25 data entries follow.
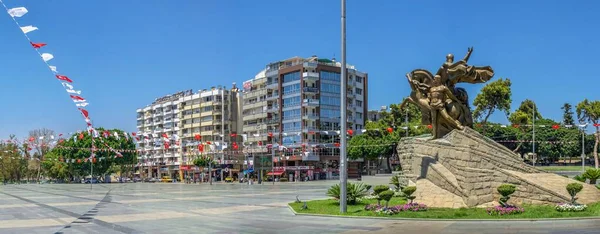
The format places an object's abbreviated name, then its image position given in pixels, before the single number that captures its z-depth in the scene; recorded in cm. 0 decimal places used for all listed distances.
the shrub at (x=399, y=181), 3434
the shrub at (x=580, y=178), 3214
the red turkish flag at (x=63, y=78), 2492
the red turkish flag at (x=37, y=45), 2069
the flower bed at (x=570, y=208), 2456
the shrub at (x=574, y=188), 2522
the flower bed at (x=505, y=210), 2417
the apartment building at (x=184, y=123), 12850
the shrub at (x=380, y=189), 2719
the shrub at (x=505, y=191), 2475
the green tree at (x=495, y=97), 7112
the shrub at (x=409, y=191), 2668
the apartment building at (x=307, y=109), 10344
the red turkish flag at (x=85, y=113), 3241
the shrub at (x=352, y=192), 3138
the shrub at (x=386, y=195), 2598
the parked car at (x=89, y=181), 11281
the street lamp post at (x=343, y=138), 2660
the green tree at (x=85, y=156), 10138
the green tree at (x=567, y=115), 11069
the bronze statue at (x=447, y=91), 3119
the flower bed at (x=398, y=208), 2561
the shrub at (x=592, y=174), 3172
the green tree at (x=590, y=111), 7406
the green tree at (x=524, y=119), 7856
